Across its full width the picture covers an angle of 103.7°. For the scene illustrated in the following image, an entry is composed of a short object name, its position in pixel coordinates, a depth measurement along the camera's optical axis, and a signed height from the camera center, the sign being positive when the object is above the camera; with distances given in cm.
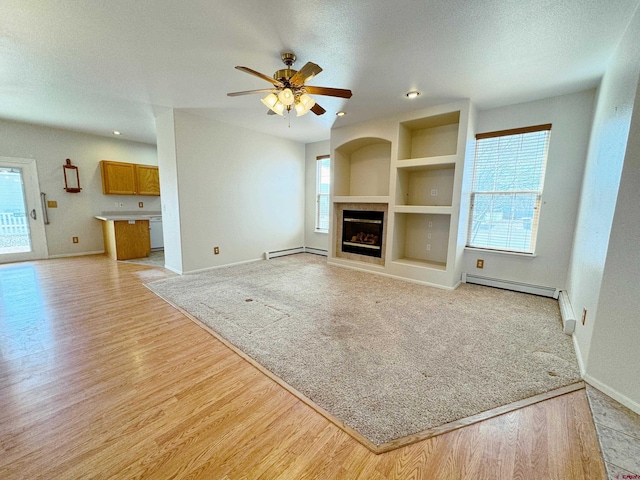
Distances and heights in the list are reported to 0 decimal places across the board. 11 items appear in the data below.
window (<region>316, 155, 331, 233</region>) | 585 +35
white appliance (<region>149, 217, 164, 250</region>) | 612 -73
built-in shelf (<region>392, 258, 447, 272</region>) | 391 -90
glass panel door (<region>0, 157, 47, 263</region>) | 471 -21
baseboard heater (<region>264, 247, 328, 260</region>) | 558 -107
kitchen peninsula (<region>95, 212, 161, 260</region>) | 515 -68
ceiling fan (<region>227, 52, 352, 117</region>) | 221 +113
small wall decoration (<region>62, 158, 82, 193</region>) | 527 +53
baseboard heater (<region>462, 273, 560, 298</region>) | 342 -109
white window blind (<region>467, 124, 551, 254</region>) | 341 +31
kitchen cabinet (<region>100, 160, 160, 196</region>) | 562 +59
